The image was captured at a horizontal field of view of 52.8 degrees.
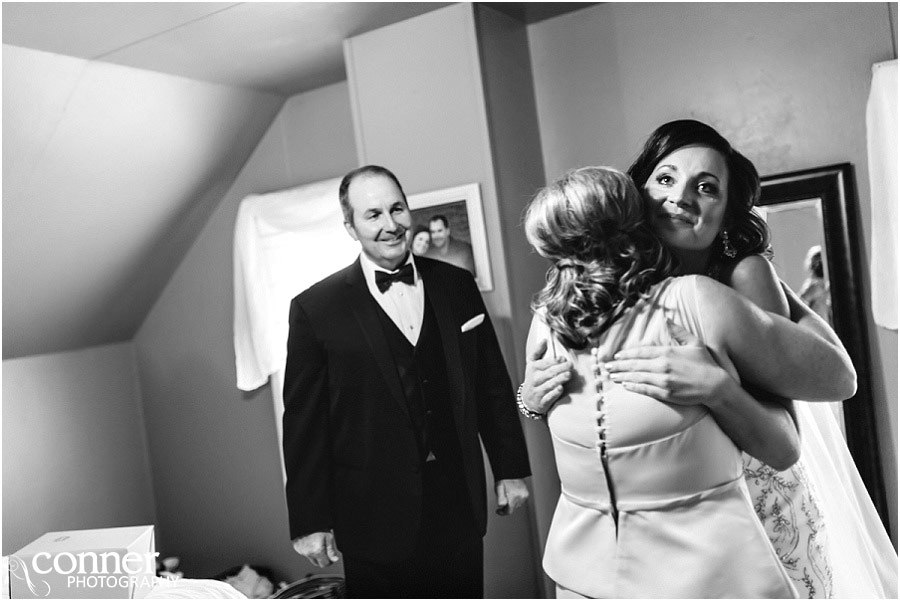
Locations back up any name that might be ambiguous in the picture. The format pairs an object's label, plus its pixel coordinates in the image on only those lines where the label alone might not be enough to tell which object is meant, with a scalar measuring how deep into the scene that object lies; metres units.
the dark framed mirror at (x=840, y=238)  2.20
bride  1.54
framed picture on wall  2.58
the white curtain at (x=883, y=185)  2.08
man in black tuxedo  2.37
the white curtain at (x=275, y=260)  3.30
